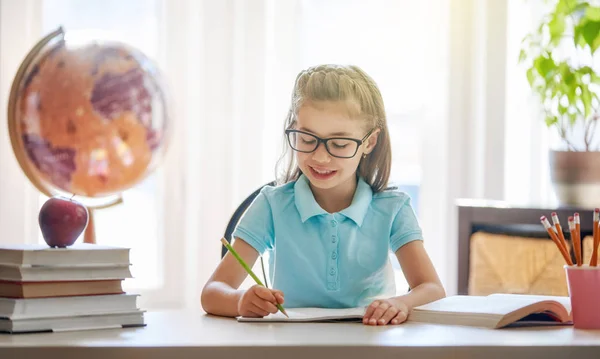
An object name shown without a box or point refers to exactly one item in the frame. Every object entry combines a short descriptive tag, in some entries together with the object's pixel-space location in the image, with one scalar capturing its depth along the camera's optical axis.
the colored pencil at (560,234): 2.24
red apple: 2.16
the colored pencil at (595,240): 2.21
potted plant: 3.51
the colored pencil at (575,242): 2.22
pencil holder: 2.21
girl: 2.54
